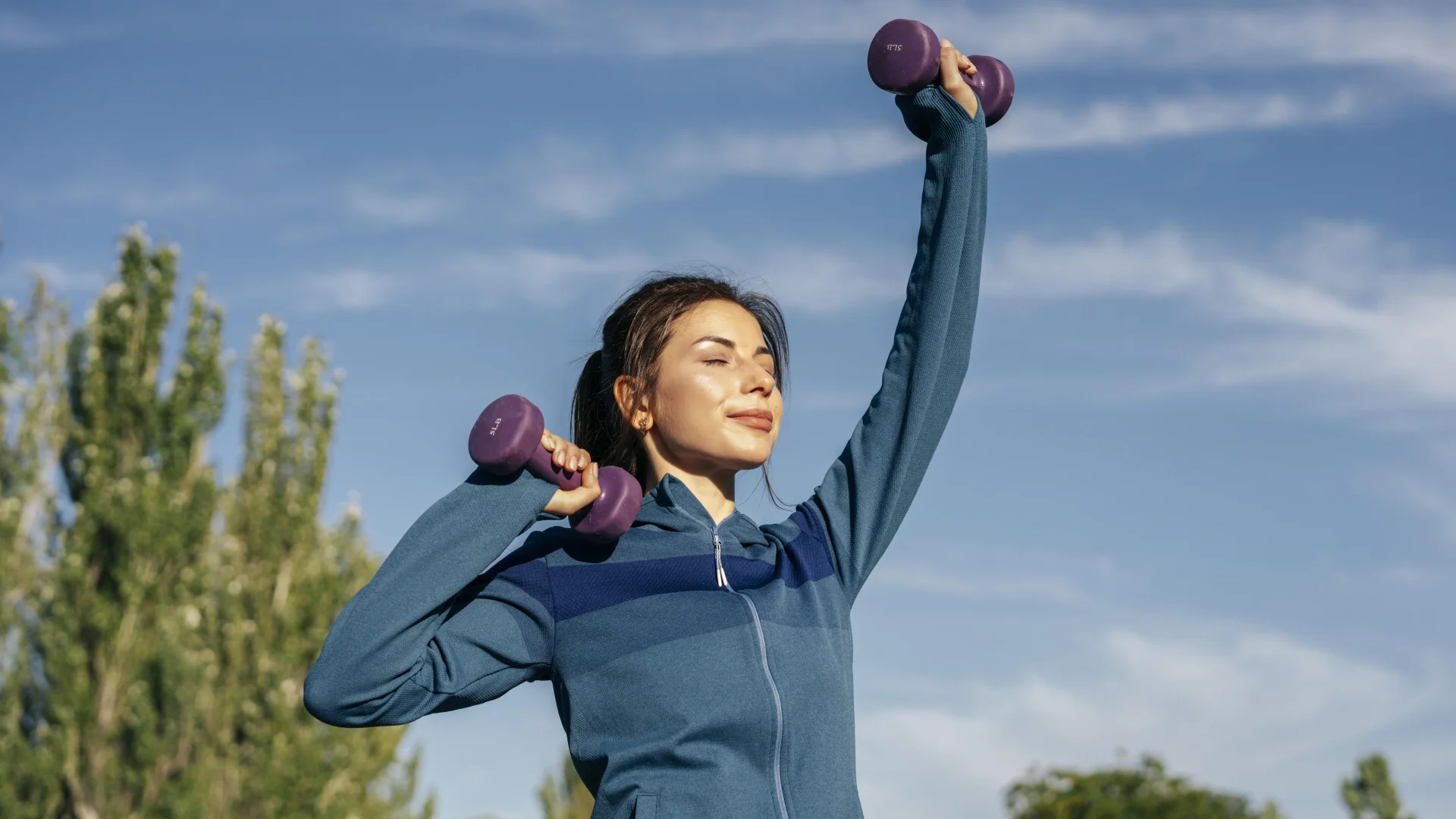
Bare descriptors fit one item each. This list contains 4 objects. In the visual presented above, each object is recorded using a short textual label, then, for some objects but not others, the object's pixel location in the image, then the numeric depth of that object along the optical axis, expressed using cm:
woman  259
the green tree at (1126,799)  4456
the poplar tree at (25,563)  1603
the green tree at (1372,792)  4525
